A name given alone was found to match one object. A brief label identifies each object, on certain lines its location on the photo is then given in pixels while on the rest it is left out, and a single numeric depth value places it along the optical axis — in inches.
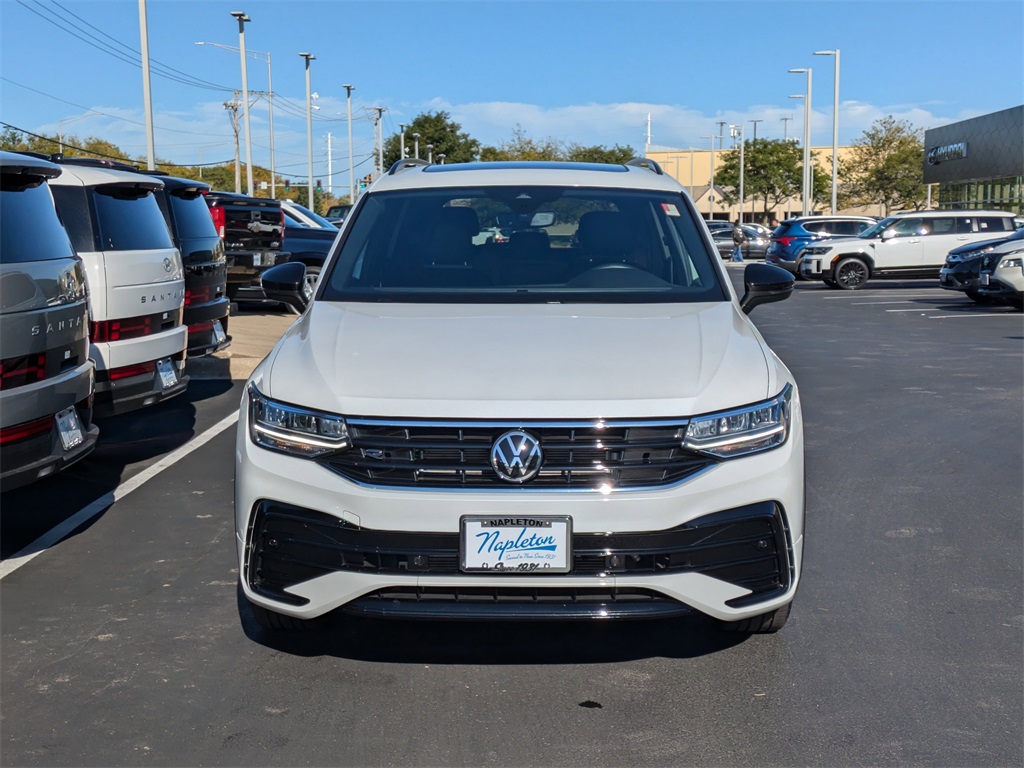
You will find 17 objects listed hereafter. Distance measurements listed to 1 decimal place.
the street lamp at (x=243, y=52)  1733.5
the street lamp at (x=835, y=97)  1859.0
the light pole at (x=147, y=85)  1152.8
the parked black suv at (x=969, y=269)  835.4
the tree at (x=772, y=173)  3309.5
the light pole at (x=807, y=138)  2028.8
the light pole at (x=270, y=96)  2415.8
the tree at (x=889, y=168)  2878.9
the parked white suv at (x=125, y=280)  281.7
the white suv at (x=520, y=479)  141.6
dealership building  1854.1
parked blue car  1205.7
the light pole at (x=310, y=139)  2157.0
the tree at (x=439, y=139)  3971.5
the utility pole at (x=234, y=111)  2750.0
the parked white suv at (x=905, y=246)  1096.2
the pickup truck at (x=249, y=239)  628.7
